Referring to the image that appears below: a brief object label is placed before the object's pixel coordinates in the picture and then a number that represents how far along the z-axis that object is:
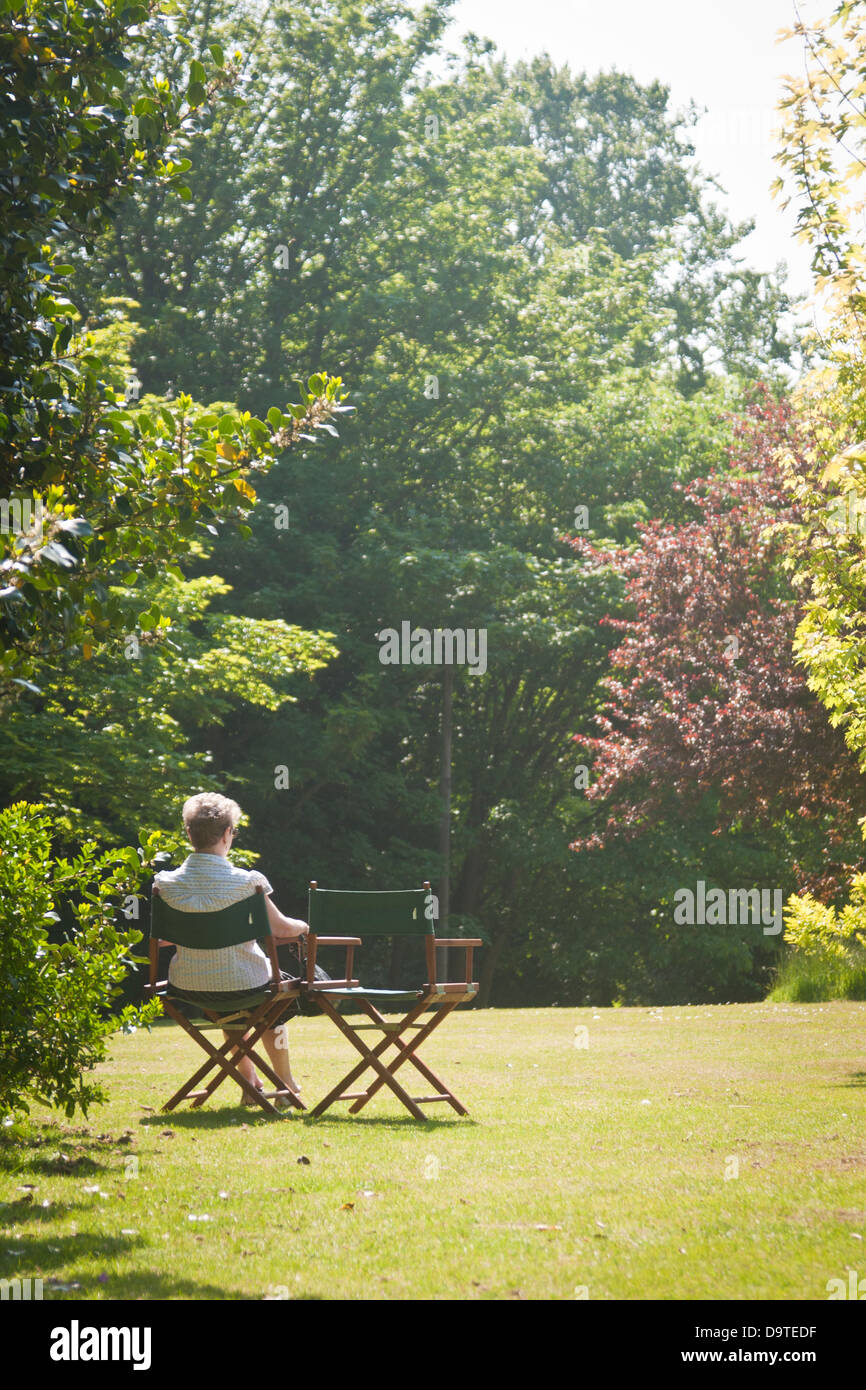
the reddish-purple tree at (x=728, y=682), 15.68
